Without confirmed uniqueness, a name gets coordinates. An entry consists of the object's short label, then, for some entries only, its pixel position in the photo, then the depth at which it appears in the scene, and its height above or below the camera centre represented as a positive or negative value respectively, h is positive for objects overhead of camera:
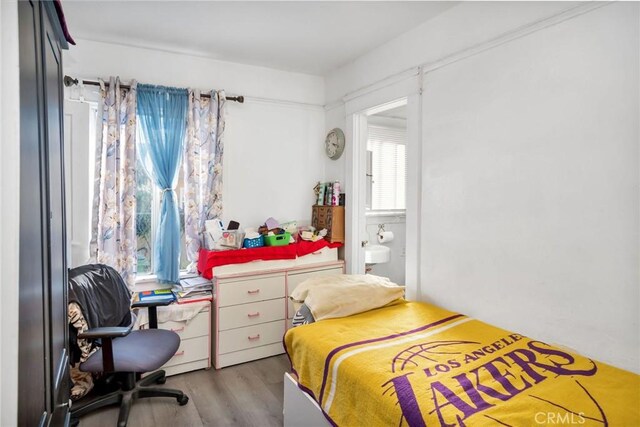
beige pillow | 2.41 -0.62
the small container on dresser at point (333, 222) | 3.68 -0.18
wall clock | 3.75 +0.64
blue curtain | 3.10 +0.43
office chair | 2.18 -0.92
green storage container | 3.41 -0.33
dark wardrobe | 0.71 -0.04
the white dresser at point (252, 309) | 3.11 -0.93
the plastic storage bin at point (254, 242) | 3.32 -0.35
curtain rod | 2.78 +0.95
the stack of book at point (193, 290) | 3.02 -0.72
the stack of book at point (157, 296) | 2.76 -0.72
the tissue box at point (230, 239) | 3.21 -0.31
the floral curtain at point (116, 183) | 2.92 +0.17
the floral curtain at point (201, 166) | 3.25 +0.35
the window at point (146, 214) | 3.23 -0.09
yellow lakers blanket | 1.43 -0.78
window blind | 4.36 +0.45
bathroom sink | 3.76 -0.51
